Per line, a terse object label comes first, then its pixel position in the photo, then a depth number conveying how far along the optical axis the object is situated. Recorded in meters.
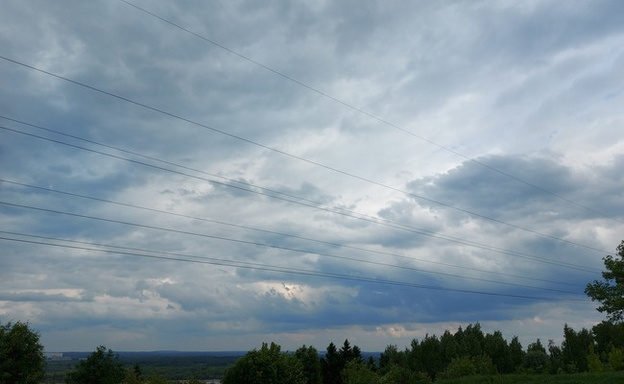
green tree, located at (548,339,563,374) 128.88
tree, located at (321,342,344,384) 135.00
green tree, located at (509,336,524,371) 150.38
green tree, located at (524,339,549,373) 150.24
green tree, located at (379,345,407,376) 162.10
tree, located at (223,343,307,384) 73.56
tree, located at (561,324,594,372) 126.35
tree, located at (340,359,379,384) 103.99
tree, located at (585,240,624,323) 67.00
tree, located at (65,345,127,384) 82.62
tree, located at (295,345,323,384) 116.75
